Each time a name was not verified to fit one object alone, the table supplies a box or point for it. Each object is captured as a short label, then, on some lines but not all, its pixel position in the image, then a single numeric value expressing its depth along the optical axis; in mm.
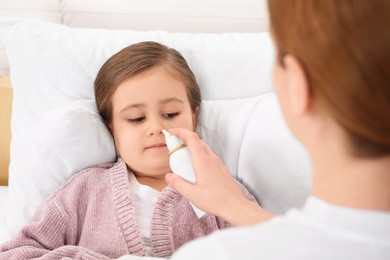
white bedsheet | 1415
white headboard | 1723
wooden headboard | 1657
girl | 1197
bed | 1333
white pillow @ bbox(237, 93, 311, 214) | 1291
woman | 536
